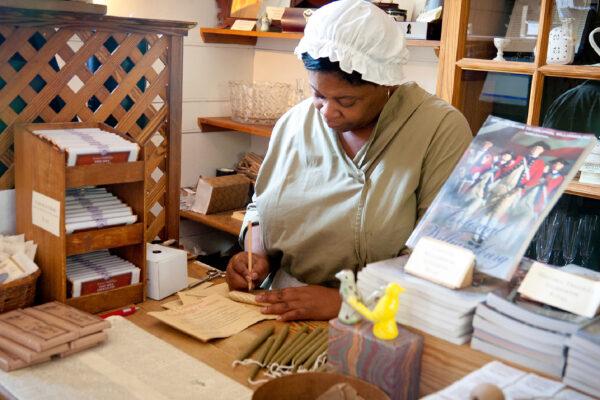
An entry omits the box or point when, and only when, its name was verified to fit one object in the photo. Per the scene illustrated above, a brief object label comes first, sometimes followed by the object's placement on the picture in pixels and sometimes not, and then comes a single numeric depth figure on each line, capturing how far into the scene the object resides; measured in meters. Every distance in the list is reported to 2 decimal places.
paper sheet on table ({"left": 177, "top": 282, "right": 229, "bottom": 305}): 1.77
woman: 1.71
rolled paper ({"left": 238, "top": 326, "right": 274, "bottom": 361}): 1.47
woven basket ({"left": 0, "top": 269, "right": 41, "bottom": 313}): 1.57
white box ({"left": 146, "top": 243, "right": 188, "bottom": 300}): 1.80
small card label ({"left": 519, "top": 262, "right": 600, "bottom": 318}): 1.07
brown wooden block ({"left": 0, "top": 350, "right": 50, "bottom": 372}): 1.39
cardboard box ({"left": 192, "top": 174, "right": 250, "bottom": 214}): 3.55
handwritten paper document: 1.58
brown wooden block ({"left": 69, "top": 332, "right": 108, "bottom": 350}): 1.46
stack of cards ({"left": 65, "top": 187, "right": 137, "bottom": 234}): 1.67
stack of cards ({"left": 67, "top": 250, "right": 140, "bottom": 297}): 1.68
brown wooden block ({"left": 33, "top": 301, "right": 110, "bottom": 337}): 1.49
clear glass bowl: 3.59
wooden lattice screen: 1.82
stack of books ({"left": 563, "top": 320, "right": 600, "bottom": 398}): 1.01
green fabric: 2.34
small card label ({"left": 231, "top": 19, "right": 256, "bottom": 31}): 3.63
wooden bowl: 1.10
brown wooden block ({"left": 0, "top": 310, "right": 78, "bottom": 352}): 1.42
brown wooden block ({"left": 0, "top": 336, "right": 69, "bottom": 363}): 1.40
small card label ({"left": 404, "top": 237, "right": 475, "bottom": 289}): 1.16
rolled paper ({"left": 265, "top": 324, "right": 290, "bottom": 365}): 1.46
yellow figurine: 1.11
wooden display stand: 1.64
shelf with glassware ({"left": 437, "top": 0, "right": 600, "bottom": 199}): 2.35
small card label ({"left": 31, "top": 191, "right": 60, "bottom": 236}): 1.63
